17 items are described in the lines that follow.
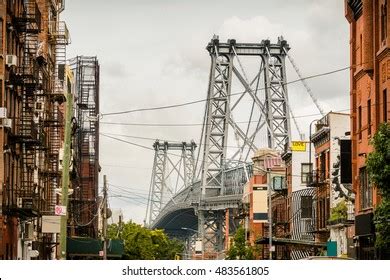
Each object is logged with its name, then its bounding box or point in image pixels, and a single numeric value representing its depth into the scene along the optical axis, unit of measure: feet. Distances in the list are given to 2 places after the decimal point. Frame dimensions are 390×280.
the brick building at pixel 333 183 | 211.00
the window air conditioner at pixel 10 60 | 163.71
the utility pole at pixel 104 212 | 262.71
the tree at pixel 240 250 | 331.82
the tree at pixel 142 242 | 433.48
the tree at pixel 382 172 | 131.95
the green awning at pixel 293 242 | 235.73
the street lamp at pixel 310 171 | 265.73
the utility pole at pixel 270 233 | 248.73
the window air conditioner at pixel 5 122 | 167.63
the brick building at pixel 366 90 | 177.36
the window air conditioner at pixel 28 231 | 201.98
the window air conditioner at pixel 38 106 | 207.52
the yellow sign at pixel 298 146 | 311.06
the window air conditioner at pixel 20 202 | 176.04
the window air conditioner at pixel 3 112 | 162.91
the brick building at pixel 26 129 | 170.30
